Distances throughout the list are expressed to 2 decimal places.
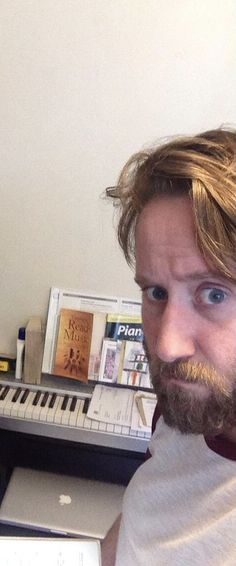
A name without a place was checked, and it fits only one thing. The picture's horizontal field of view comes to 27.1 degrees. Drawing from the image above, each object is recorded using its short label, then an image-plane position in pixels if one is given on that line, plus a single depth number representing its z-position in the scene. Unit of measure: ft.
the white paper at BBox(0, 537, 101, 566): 2.25
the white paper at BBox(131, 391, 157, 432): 4.38
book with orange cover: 4.87
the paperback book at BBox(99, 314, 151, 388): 4.85
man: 1.97
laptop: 4.26
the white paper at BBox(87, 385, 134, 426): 4.46
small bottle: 4.88
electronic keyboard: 4.40
